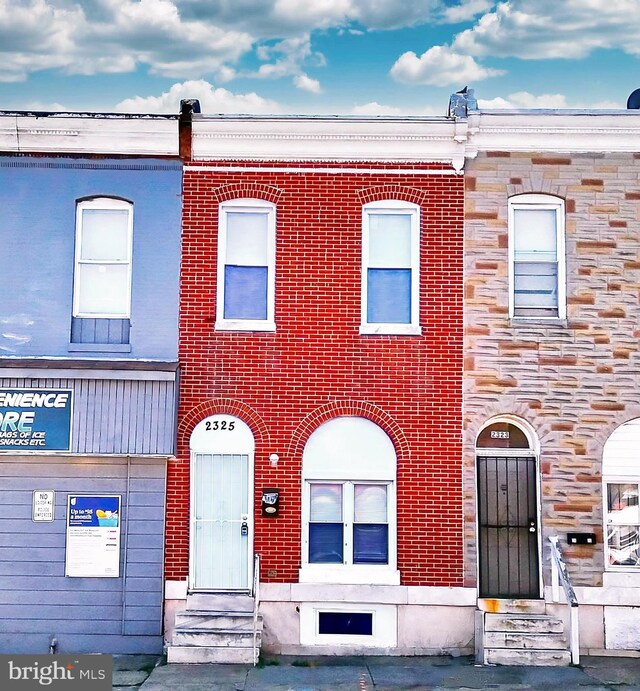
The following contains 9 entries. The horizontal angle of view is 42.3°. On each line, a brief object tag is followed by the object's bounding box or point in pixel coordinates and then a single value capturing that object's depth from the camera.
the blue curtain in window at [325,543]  11.54
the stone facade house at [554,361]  11.48
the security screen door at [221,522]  11.45
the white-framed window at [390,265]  11.84
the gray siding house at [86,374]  11.12
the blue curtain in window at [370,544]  11.52
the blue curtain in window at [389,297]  11.86
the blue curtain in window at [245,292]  11.83
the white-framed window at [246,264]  11.78
